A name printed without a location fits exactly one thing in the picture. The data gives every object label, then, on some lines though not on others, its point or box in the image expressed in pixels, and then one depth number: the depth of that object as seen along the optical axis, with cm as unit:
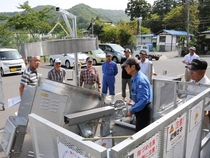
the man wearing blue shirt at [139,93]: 303
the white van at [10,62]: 1244
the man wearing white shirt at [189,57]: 752
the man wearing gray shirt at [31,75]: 405
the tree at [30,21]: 1842
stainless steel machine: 267
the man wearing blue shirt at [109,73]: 630
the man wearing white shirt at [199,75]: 303
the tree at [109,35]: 3428
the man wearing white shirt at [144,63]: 595
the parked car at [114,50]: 1789
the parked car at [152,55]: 2186
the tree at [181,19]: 4412
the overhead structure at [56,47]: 237
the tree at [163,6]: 7050
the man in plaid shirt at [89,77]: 566
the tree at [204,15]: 4778
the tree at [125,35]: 2997
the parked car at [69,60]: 1579
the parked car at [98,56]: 1731
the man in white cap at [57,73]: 477
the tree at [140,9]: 6538
